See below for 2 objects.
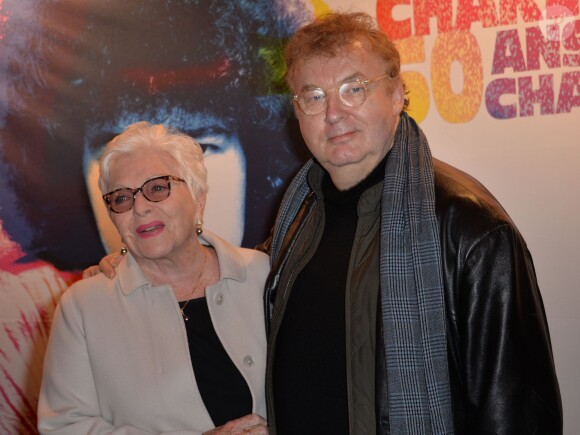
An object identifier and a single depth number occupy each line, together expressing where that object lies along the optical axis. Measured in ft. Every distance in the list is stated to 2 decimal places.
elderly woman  6.49
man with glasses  5.08
